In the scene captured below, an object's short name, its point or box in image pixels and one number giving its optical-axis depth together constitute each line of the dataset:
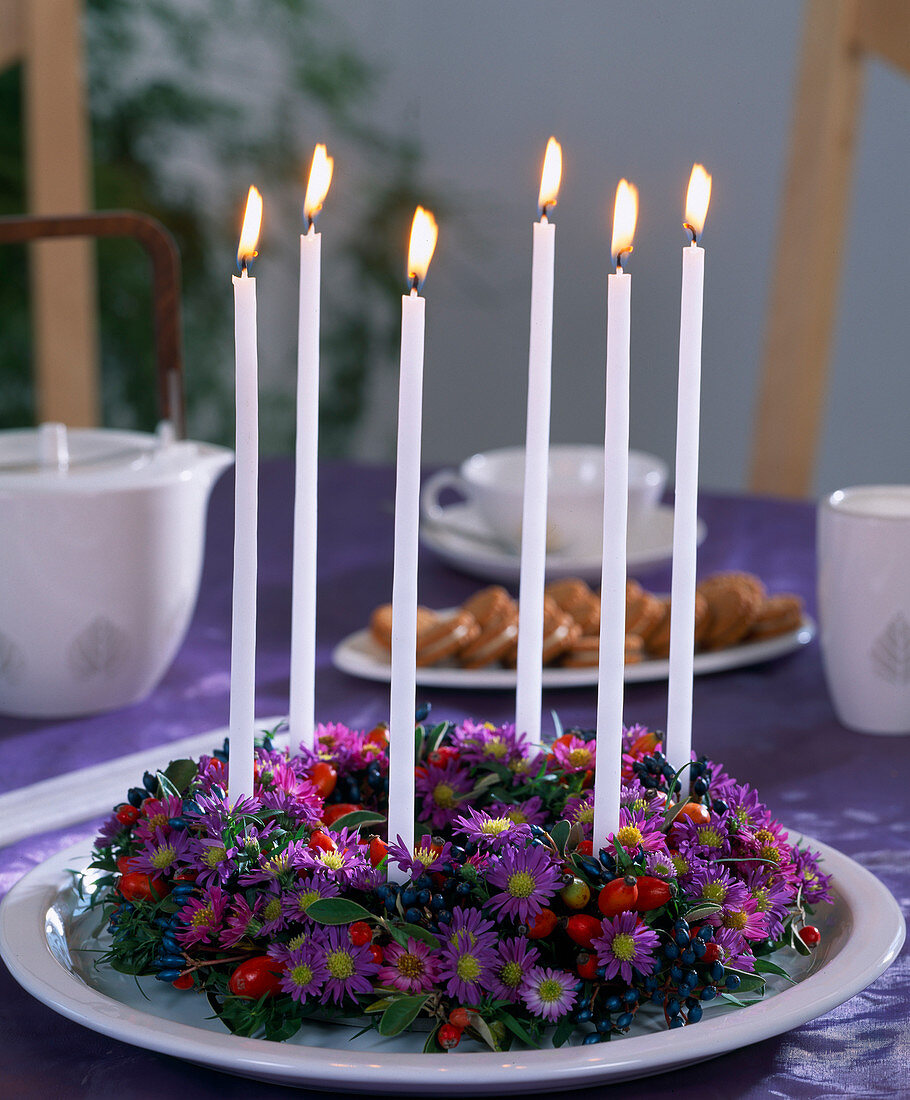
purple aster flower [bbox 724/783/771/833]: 1.19
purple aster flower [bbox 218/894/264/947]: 1.12
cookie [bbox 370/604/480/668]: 1.65
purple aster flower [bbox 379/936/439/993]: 1.10
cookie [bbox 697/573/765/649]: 1.73
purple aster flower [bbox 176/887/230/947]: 1.13
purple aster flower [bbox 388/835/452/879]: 1.13
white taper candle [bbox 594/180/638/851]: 1.10
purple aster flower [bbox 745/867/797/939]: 1.15
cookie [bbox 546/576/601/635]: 1.74
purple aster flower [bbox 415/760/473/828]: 1.23
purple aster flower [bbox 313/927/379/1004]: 1.10
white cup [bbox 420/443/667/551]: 2.03
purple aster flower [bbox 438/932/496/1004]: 1.10
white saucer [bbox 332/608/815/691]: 1.62
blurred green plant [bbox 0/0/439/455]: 6.21
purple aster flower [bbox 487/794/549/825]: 1.21
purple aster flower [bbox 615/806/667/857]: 1.14
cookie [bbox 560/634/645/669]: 1.66
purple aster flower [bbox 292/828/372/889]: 1.13
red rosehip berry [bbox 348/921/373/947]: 1.11
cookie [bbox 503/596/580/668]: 1.65
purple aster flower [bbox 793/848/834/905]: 1.19
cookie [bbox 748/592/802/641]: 1.77
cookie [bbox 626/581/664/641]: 1.70
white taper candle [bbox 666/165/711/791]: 1.14
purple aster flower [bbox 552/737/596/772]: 1.24
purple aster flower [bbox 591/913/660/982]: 1.10
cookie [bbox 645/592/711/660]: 1.70
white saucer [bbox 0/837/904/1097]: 1.06
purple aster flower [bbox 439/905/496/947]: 1.10
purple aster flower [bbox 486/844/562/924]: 1.11
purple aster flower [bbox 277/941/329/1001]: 1.10
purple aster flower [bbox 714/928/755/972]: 1.13
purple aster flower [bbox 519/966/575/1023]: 1.09
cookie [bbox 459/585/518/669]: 1.65
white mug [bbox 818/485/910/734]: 1.54
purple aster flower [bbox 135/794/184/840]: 1.18
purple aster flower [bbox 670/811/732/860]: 1.16
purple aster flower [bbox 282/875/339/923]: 1.12
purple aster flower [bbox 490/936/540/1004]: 1.10
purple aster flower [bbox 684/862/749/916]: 1.14
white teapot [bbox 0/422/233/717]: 1.54
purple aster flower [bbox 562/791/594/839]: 1.17
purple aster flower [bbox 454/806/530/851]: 1.13
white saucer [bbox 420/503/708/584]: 2.01
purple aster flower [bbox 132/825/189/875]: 1.16
